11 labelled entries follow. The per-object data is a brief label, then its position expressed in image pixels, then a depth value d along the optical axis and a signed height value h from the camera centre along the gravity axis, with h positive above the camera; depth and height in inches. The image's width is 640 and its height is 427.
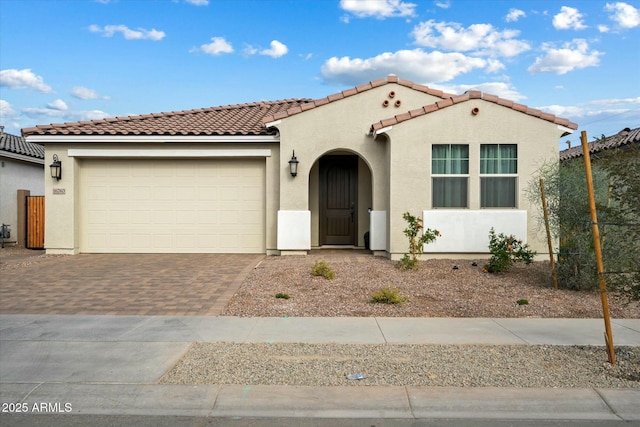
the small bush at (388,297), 318.3 -52.8
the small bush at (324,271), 389.7 -45.0
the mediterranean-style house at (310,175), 485.7 +41.5
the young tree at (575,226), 327.0 -7.5
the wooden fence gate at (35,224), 653.9 -13.9
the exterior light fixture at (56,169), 536.4 +47.8
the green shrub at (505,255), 414.3 -33.2
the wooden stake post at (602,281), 210.8 -28.1
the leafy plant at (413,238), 433.4 -20.5
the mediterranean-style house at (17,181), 661.3 +46.8
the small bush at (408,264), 434.0 -42.9
